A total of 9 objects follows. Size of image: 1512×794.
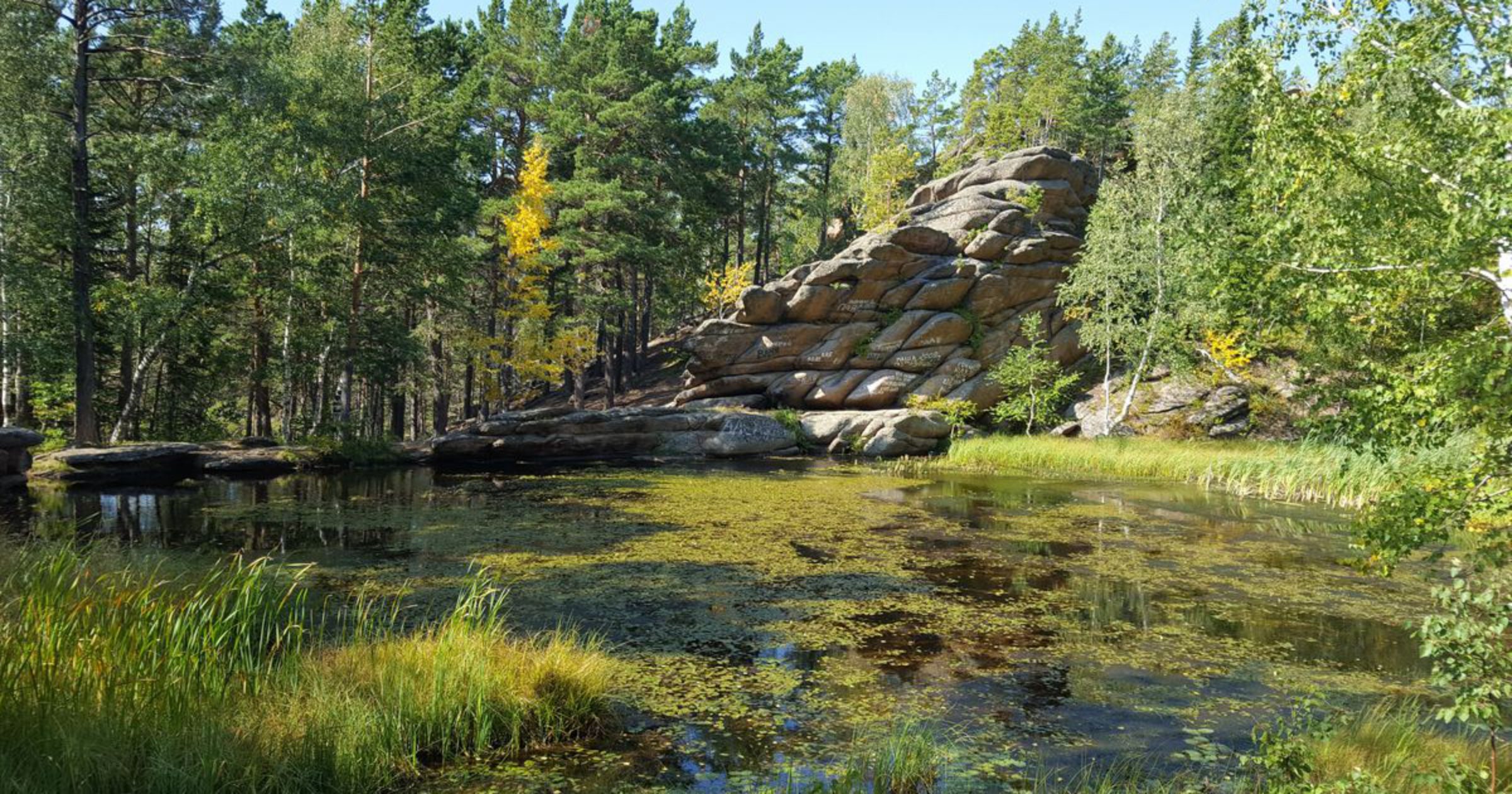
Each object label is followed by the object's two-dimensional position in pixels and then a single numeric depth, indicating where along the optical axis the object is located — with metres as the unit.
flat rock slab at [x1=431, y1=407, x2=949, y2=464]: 24.69
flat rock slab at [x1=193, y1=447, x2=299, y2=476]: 19.20
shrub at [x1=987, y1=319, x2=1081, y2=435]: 28.56
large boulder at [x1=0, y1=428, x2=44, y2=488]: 15.86
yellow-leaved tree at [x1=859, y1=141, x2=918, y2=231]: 43.19
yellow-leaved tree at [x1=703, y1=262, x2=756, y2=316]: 42.22
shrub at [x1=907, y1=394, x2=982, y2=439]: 28.00
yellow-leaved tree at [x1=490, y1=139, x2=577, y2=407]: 29.05
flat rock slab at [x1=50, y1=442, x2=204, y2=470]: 16.86
